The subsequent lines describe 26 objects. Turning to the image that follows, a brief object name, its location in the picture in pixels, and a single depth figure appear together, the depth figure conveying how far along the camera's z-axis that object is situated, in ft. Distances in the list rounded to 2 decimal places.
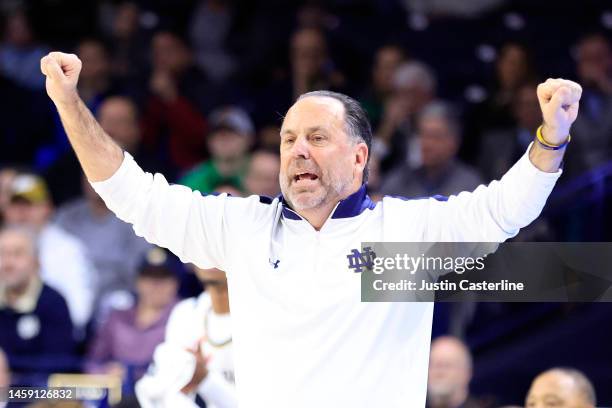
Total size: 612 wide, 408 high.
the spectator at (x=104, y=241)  44.96
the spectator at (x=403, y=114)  46.14
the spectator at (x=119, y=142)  48.03
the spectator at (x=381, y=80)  48.78
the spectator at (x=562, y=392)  29.43
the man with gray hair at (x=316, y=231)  21.79
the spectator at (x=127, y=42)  54.95
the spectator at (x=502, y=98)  45.68
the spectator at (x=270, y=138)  45.96
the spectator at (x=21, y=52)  55.77
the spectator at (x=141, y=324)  39.01
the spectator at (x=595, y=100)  44.42
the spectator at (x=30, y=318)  38.78
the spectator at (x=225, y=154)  45.93
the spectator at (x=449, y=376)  33.22
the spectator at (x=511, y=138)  43.96
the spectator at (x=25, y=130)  52.21
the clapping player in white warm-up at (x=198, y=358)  30.32
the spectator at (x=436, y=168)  42.60
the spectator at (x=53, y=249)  43.91
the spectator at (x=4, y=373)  33.68
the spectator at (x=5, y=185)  46.14
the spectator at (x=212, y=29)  56.44
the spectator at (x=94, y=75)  52.34
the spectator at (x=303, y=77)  49.57
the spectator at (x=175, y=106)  49.85
